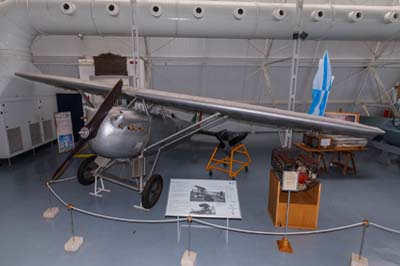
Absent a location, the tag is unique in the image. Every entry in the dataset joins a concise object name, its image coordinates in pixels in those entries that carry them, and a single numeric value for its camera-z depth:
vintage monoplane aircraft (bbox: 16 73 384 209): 2.55
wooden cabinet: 3.25
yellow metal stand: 5.00
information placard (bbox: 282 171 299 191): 2.85
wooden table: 5.18
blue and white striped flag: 3.64
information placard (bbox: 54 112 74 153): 6.54
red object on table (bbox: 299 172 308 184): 3.14
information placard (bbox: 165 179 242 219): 2.73
